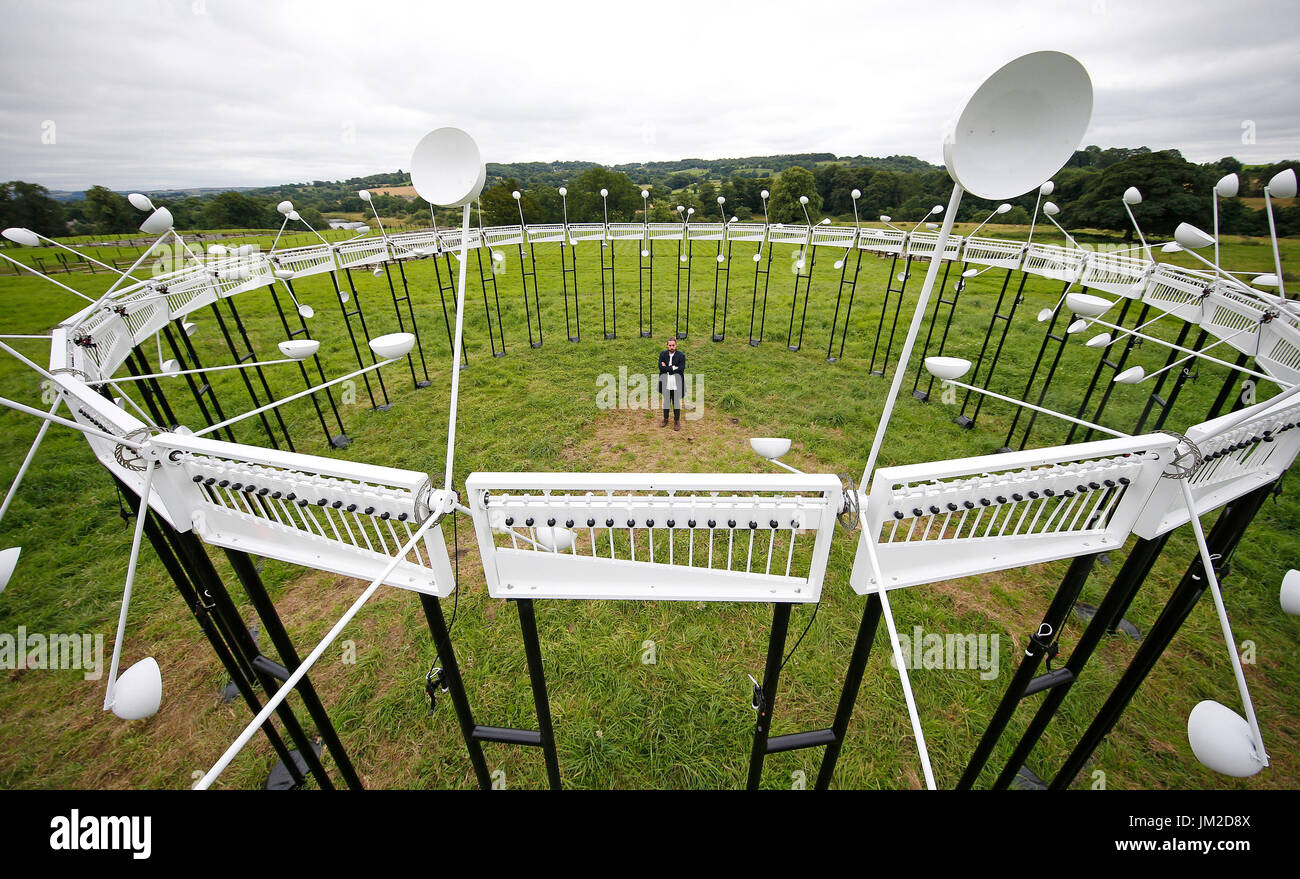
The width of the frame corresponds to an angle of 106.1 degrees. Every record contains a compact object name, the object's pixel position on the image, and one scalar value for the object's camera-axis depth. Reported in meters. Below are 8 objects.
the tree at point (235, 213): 24.61
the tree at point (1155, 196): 25.83
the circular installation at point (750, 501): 2.34
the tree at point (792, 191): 37.94
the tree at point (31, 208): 17.56
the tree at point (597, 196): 42.34
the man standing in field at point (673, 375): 10.30
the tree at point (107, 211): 19.77
